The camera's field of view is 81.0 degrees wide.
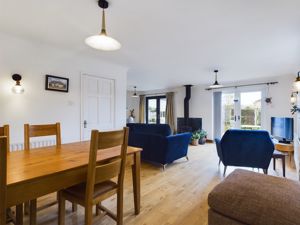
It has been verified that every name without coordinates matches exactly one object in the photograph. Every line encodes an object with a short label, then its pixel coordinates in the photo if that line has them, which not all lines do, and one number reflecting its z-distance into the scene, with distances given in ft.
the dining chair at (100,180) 4.43
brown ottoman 3.76
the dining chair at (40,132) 6.32
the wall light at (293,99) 14.85
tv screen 14.28
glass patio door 19.34
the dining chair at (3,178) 3.11
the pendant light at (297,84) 8.78
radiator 9.36
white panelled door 12.56
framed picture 10.64
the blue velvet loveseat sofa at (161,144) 11.82
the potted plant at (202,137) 21.66
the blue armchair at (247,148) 9.74
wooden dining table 3.56
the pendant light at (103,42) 5.59
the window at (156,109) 28.35
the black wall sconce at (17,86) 9.16
